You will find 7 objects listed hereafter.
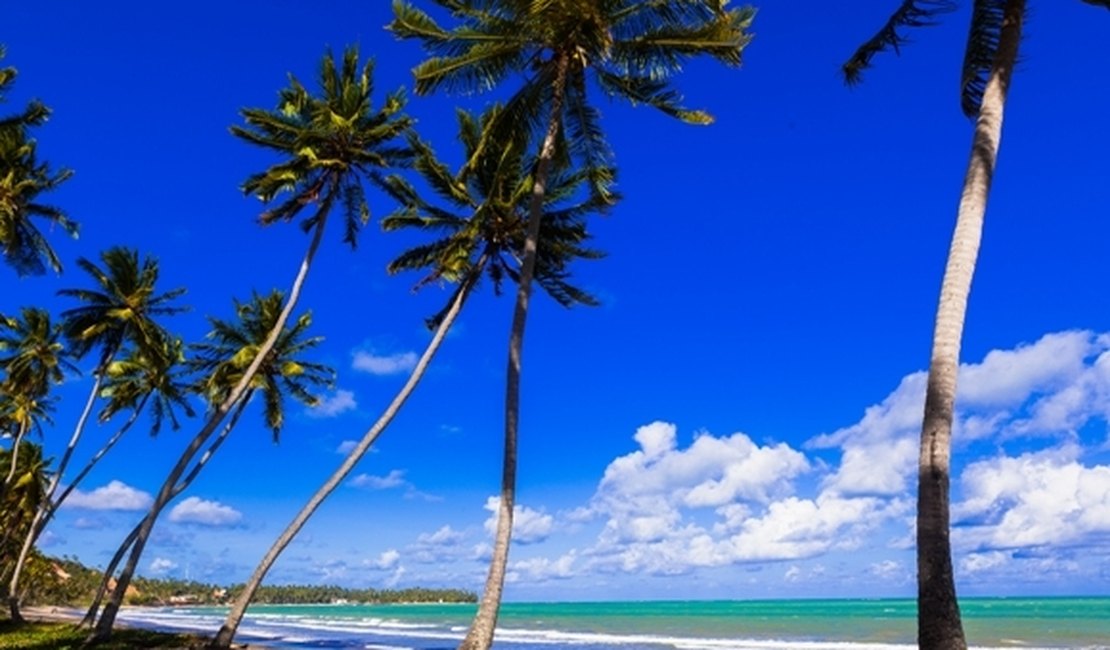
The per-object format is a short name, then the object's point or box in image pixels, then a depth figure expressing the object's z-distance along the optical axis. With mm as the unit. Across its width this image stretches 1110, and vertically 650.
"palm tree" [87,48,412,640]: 19219
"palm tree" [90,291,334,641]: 25812
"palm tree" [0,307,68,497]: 28531
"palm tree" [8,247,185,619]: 24828
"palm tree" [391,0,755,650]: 12867
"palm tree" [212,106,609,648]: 17609
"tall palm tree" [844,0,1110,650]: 5445
